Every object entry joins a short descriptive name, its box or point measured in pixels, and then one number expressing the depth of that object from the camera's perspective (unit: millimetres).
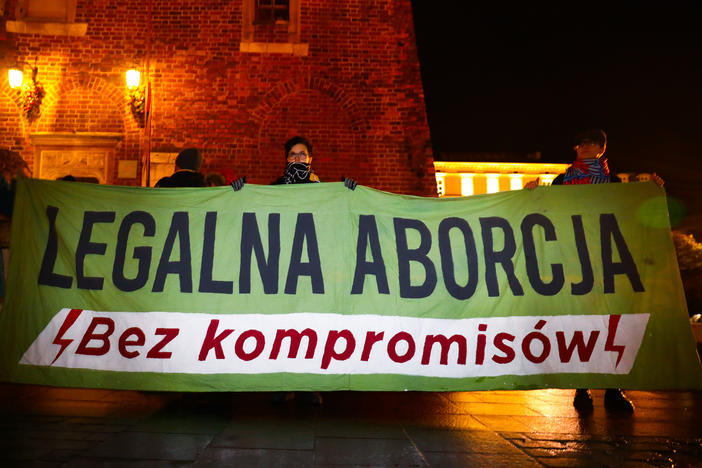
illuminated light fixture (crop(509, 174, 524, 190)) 49691
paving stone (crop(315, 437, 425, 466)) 2404
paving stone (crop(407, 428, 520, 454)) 2627
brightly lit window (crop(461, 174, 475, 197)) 50250
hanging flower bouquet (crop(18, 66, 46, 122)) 8352
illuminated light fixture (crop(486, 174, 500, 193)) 50072
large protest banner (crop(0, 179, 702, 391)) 3328
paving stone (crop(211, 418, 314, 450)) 2631
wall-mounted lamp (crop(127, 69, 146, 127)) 8422
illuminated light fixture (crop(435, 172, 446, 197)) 49844
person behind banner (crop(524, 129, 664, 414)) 4074
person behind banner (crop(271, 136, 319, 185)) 4125
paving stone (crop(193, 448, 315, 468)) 2324
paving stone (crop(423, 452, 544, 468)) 2379
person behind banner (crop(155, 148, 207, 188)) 4176
